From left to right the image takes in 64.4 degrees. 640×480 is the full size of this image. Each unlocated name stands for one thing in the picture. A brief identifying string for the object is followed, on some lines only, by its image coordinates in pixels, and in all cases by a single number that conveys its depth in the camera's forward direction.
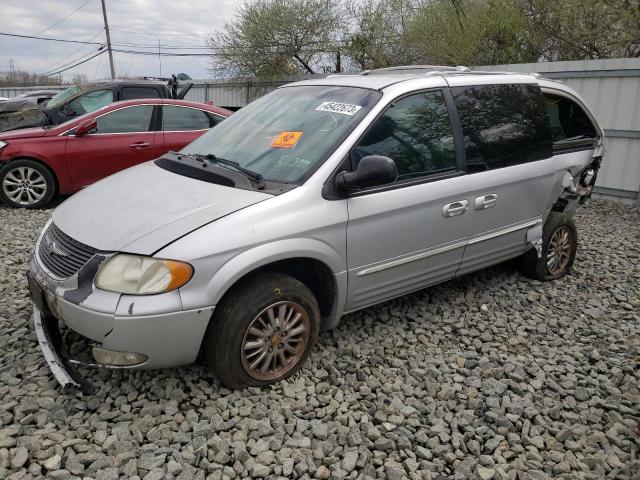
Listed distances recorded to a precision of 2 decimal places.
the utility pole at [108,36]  35.52
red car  6.69
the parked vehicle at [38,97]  12.67
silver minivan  2.52
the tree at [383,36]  14.96
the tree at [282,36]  16.45
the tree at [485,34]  11.67
